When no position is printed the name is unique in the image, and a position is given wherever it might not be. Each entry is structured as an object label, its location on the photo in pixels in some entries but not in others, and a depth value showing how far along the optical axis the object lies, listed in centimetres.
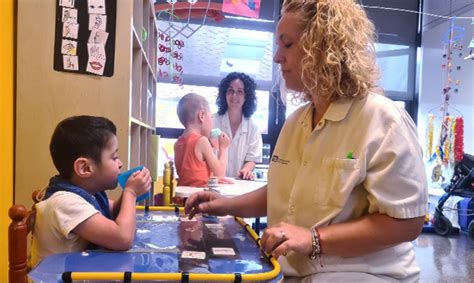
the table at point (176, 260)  78
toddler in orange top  253
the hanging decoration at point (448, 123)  444
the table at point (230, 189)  209
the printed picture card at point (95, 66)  165
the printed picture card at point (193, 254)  91
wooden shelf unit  224
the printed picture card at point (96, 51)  165
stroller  421
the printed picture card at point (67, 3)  162
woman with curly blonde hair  88
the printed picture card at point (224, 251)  95
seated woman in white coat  312
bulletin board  163
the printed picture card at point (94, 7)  165
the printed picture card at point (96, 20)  165
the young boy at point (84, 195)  99
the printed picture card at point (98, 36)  166
